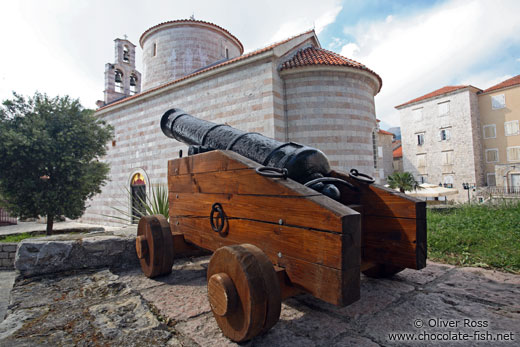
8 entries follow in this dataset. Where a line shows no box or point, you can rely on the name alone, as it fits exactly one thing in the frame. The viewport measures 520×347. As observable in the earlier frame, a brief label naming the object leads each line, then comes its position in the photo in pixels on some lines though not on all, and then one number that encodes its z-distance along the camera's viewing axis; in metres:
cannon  1.37
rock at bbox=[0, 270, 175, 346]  1.56
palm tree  16.29
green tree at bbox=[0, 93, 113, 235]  6.79
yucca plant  5.12
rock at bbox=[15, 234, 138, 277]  2.66
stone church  9.24
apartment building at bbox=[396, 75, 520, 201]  24.62
